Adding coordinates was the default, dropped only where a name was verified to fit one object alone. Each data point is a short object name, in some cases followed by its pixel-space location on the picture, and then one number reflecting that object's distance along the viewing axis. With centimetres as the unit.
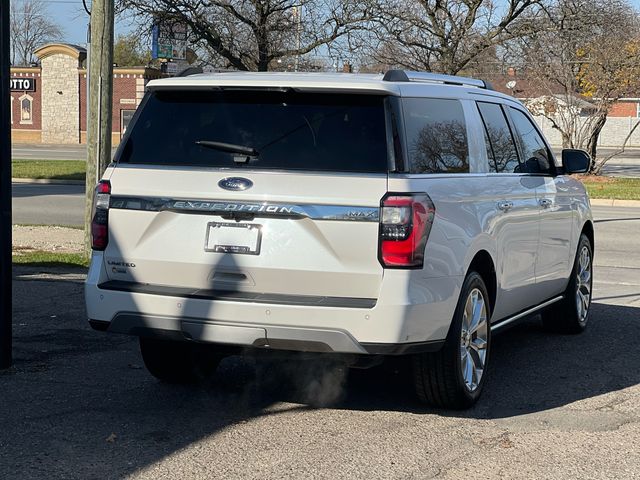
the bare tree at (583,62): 2823
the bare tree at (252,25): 2606
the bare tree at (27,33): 9662
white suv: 536
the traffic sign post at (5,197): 681
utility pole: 1151
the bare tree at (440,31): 2811
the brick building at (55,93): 6222
